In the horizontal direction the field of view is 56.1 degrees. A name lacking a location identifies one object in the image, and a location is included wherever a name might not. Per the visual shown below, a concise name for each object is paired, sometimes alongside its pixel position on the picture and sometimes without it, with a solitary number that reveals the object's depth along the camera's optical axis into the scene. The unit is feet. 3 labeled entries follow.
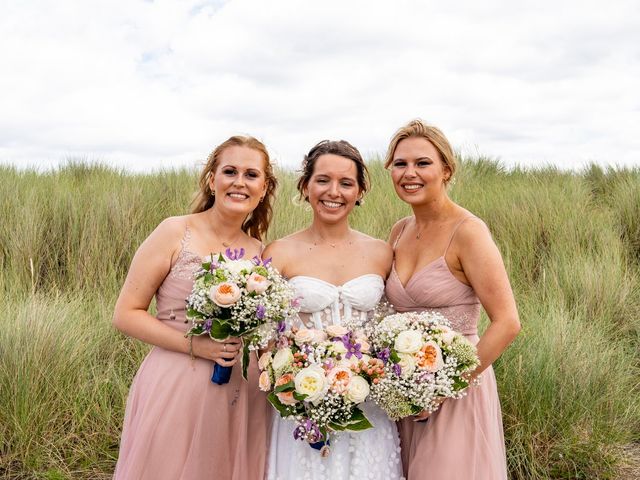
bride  10.67
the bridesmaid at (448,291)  10.55
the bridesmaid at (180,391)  10.84
